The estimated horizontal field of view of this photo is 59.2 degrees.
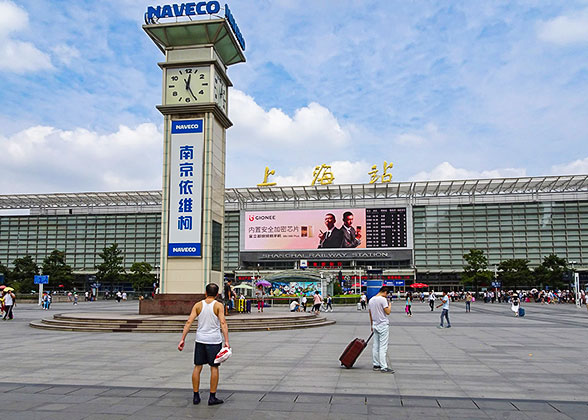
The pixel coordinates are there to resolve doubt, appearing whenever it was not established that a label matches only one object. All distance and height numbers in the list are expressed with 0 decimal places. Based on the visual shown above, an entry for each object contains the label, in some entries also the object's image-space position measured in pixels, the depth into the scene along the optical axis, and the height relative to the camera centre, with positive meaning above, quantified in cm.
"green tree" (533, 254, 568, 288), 6531 -183
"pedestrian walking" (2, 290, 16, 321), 2595 -222
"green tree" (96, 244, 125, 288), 7144 -126
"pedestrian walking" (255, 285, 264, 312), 3492 -336
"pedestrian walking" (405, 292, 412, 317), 3247 -332
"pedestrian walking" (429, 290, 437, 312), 3906 -317
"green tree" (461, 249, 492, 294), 6581 -180
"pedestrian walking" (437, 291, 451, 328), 2236 -207
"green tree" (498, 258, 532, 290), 6725 -193
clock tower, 2431 +508
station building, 8131 +571
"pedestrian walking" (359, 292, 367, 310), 4051 -343
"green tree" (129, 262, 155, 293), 7450 -238
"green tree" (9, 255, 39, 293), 7088 -152
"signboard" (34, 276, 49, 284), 4534 -174
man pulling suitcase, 1053 -147
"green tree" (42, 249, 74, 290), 6919 -171
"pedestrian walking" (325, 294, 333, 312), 3842 -324
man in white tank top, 754 -114
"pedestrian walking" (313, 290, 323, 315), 3119 -263
